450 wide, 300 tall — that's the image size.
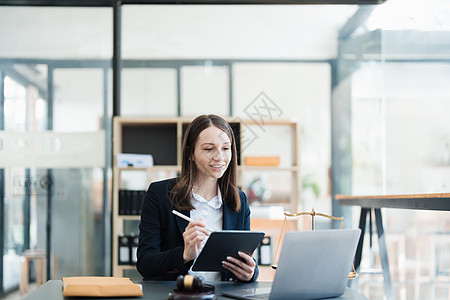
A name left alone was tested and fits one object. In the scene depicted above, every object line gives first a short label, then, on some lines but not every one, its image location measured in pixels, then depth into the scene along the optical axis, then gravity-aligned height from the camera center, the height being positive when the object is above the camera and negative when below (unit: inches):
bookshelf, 160.2 +3.3
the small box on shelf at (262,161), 161.0 +1.9
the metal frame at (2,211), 166.2 -13.2
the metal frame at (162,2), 174.2 +53.1
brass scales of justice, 71.5 -14.7
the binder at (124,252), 159.3 -24.5
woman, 80.3 -5.0
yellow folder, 59.5 -13.3
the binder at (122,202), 159.9 -10.0
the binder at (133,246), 159.0 -22.9
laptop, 55.3 -10.3
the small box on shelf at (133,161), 159.8 +2.0
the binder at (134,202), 159.9 -10.0
